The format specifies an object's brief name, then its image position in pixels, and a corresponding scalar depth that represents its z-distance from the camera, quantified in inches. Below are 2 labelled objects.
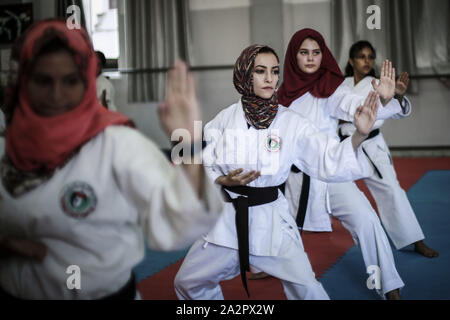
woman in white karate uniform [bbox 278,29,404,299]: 116.7
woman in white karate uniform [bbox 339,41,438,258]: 140.9
